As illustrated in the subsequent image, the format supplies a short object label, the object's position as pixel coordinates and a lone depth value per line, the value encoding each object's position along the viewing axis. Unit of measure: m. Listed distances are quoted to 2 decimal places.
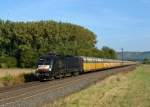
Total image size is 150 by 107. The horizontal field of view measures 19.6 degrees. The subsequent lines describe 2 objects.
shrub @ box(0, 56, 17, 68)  93.75
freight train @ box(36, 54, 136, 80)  45.72
